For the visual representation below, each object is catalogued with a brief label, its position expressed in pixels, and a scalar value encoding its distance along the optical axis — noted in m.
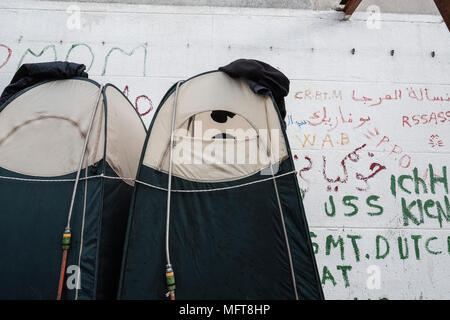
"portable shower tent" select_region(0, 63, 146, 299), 1.64
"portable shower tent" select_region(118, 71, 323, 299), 1.64
